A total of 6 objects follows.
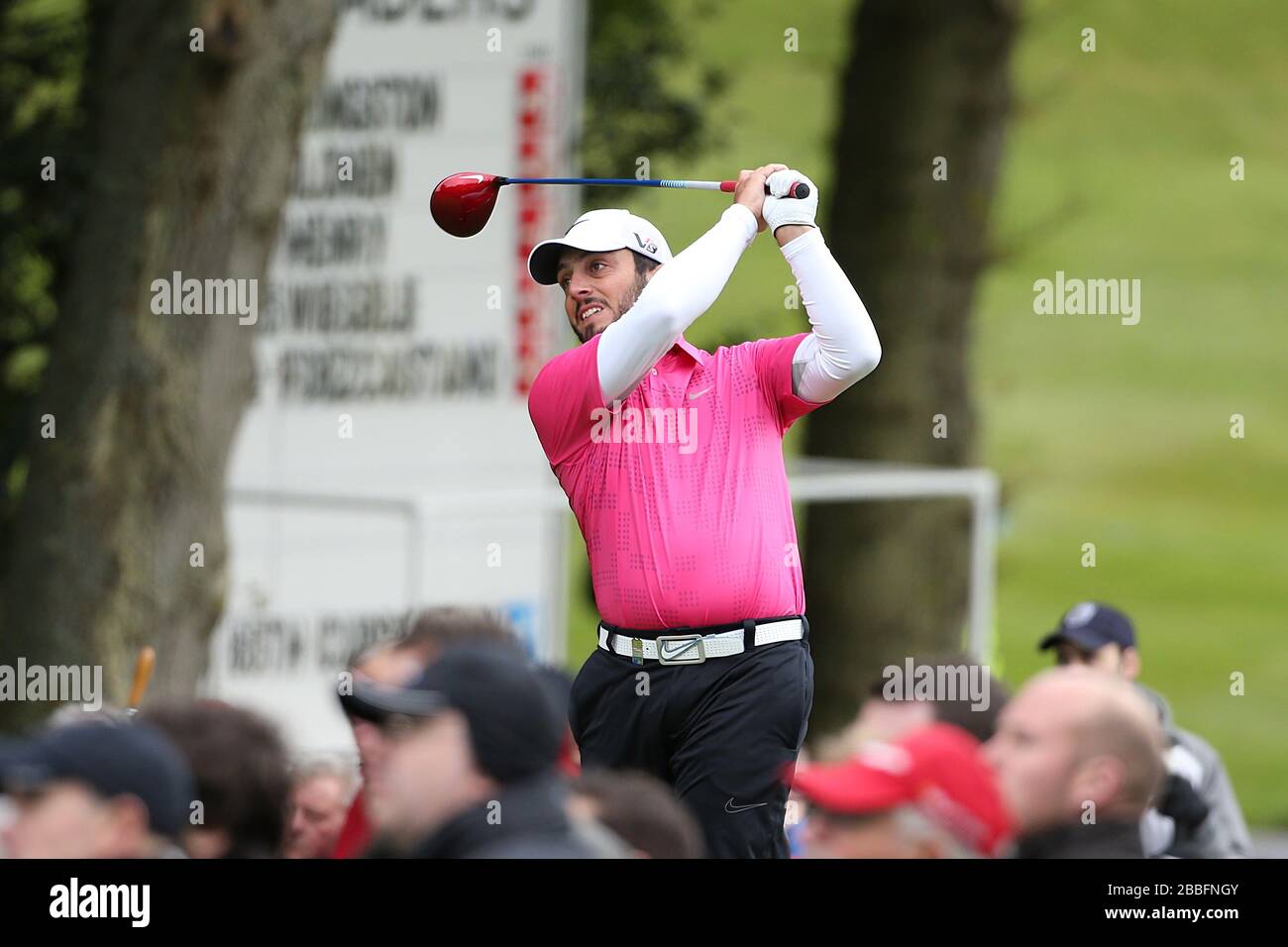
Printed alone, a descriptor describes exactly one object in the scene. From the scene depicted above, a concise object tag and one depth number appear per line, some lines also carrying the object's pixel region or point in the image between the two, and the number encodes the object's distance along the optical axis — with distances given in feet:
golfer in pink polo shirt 33.14
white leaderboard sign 65.82
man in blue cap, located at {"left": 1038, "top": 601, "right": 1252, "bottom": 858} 35.65
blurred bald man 24.39
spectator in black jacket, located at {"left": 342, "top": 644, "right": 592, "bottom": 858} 23.88
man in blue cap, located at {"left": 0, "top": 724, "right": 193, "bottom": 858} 25.04
